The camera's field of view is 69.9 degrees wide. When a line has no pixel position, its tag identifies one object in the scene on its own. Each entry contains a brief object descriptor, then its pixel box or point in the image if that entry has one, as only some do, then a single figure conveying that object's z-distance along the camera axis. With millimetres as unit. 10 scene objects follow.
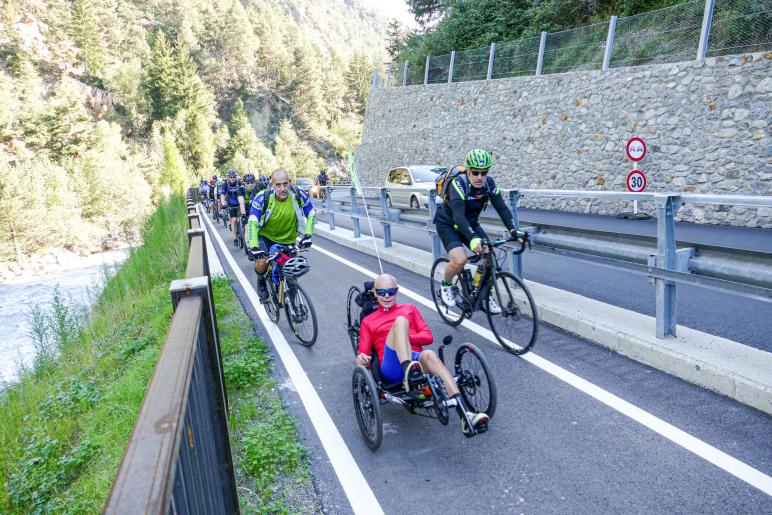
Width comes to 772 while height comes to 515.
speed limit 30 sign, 15095
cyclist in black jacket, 6199
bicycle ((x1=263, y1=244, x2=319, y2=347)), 6821
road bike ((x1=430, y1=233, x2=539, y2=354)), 5945
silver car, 21203
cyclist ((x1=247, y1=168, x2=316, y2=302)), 7230
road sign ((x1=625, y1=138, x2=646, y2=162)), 15445
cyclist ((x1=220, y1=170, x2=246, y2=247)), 16680
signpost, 15117
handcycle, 4094
